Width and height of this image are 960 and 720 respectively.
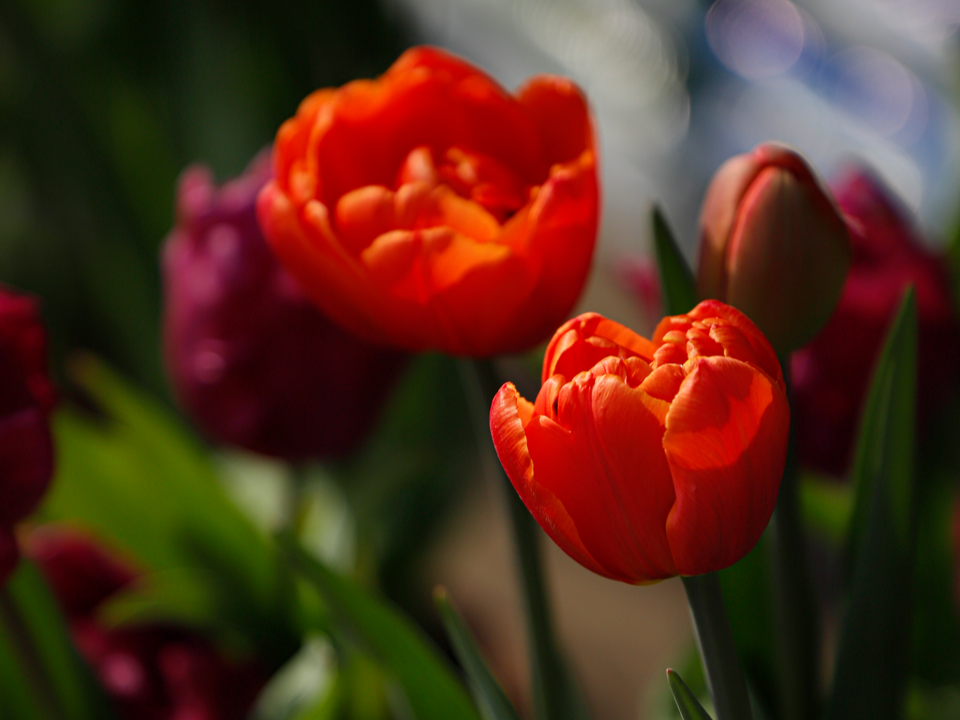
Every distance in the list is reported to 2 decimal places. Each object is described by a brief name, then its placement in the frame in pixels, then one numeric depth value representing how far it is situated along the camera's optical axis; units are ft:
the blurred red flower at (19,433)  3.10
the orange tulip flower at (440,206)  3.08
